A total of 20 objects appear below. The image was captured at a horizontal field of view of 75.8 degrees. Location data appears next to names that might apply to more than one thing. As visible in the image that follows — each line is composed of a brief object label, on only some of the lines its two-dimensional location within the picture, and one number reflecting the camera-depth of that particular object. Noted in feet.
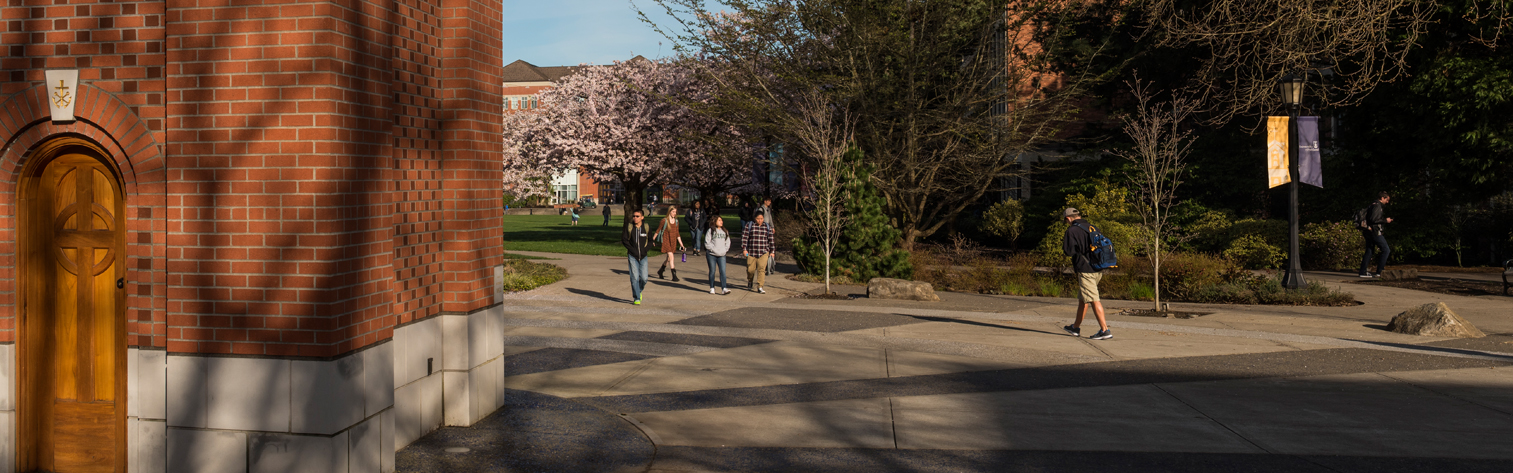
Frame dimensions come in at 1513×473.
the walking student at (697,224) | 91.25
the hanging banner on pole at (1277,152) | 54.29
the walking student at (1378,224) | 58.44
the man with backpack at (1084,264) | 34.71
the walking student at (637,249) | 47.32
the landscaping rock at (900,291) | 49.37
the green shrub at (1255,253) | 67.56
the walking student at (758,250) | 52.60
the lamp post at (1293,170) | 49.98
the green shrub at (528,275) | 54.42
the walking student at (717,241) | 51.16
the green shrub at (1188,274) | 50.34
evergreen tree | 58.90
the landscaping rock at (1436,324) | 35.73
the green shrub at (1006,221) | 88.84
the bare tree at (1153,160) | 44.70
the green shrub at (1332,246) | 67.72
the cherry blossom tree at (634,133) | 109.60
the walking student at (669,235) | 56.59
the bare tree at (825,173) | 54.39
